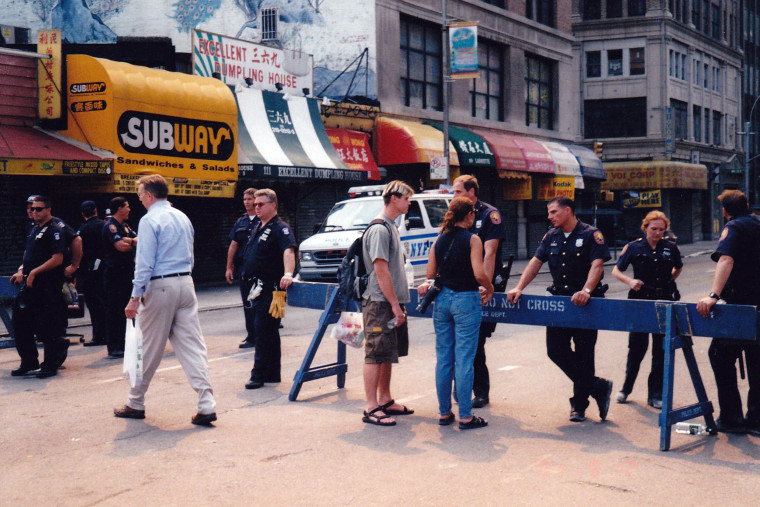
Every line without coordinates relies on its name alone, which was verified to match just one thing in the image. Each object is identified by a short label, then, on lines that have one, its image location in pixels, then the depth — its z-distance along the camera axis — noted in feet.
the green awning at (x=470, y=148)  90.68
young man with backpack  21.52
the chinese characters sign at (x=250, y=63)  69.41
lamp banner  80.53
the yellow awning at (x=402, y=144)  83.35
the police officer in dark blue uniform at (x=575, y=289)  21.95
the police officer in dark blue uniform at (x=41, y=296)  28.96
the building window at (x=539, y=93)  115.85
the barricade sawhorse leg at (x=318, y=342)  25.01
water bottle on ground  20.74
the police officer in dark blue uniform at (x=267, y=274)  27.12
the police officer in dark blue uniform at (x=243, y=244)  36.11
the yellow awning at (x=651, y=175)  155.84
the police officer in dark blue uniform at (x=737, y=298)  20.47
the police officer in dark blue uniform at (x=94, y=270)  37.45
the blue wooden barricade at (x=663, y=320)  19.22
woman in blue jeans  21.04
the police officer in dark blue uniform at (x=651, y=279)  24.45
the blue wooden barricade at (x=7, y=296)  31.53
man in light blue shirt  21.85
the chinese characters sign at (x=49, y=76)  57.72
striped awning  67.77
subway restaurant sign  57.67
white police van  55.72
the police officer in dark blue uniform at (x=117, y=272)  33.78
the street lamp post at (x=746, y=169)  176.14
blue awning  118.52
